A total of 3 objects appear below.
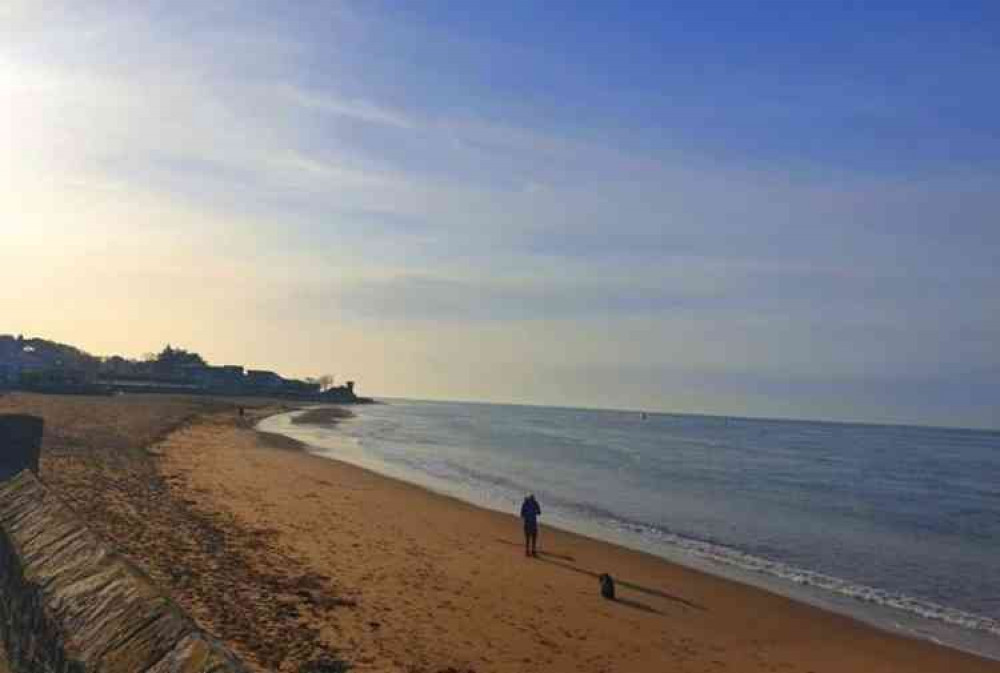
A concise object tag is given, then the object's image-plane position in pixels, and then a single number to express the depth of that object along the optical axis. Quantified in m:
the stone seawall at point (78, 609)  3.88
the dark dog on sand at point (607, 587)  17.36
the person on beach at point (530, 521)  21.47
